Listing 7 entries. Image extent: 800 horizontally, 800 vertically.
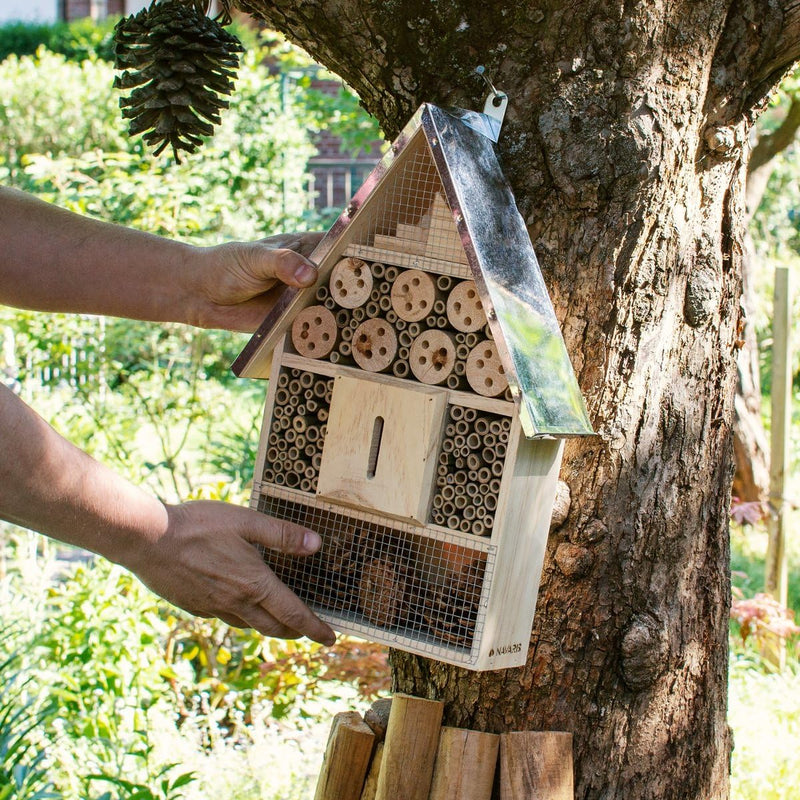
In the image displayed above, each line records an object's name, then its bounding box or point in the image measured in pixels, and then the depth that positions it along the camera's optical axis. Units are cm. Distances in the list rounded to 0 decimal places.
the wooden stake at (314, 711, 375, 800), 205
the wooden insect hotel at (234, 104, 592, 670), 166
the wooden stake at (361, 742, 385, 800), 206
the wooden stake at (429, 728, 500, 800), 190
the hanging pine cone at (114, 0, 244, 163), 215
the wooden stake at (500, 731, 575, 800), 186
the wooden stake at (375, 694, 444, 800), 192
